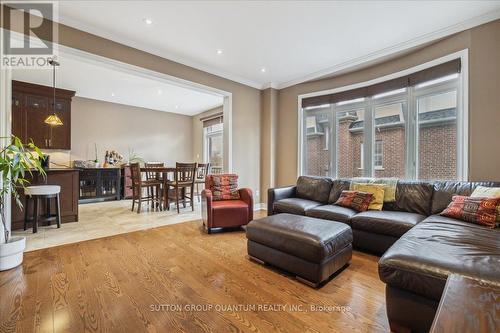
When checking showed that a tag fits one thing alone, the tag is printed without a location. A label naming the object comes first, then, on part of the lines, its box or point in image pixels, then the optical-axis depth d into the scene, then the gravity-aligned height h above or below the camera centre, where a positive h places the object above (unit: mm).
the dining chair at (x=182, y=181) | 4949 -353
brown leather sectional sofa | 1374 -591
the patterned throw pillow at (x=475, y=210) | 2281 -451
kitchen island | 3701 -331
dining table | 4950 -349
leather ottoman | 2004 -745
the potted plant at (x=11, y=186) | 2254 -228
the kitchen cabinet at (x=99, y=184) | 5875 -510
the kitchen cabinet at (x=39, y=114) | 4961 +1147
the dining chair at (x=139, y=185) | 4828 -435
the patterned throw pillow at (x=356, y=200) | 3172 -480
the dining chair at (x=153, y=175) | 5523 -258
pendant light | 3975 +948
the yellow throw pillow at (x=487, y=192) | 2369 -272
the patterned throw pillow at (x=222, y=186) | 3922 -362
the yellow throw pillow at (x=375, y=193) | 3178 -375
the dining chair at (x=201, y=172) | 5797 -166
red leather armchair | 3492 -718
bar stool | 3350 -540
